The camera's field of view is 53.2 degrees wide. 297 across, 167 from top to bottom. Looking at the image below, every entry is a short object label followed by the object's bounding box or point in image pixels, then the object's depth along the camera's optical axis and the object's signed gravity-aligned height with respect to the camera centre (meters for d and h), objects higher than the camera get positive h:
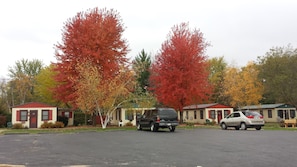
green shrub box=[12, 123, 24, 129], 31.82 -1.70
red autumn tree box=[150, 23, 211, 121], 33.25 +4.11
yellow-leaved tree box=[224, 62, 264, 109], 43.91 +3.03
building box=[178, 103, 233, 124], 40.75 -0.58
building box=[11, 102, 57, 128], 33.34 -0.47
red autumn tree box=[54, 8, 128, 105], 31.22 +6.63
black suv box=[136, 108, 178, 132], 23.75 -0.86
